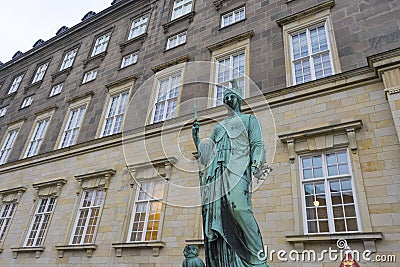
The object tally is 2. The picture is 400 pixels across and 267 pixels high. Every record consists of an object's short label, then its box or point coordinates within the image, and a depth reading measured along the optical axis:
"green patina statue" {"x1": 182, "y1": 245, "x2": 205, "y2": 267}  4.12
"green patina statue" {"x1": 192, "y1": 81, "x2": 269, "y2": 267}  3.66
